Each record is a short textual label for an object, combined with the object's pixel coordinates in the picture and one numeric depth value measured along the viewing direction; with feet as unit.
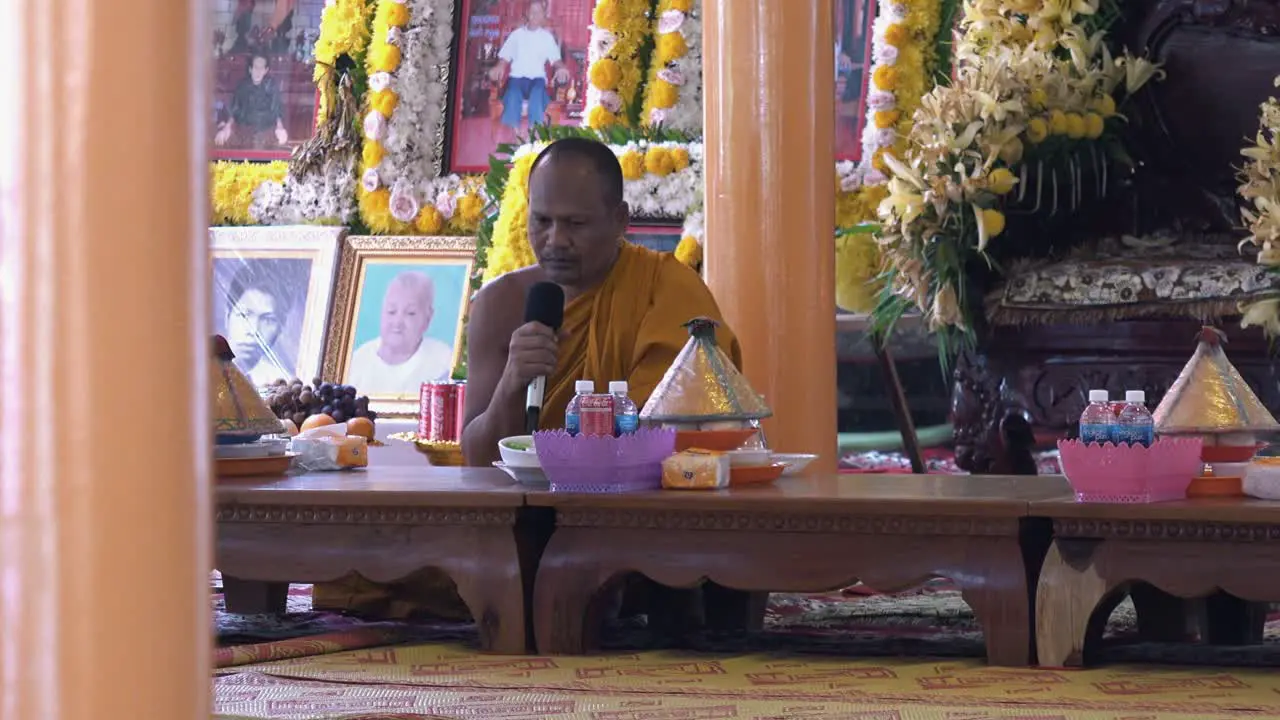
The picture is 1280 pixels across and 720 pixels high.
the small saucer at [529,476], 19.73
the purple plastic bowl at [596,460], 18.69
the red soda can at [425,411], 40.83
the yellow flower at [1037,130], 32.22
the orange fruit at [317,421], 30.01
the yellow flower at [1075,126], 32.80
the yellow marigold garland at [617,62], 49.27
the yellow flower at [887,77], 46.43
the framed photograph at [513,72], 53.03
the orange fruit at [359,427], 29.43
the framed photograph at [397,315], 49.71
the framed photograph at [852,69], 48.02
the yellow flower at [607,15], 49.80
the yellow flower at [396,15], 53.03
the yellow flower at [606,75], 49.27
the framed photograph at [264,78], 54.70
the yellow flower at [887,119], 46.38
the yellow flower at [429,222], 51.96
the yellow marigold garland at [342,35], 53.82
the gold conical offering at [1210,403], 19.02
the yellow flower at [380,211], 52.15
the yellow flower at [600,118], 48.73
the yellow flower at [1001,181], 31.31
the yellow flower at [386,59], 52.93
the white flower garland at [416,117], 52.30
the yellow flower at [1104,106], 33.34
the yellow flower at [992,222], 31.26
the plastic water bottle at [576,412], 19.12
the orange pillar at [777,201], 28.99
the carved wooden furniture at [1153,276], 31.09
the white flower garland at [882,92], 46.21
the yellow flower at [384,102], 52.74
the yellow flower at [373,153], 52.49
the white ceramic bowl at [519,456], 19.62
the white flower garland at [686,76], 48.19
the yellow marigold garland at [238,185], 53.33
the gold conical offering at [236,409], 21.07
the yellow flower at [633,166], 43.22
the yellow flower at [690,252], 40.63
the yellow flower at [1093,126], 32.95
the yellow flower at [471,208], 51.42
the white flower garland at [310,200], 52.89
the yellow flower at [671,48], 48.78
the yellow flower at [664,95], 48.31
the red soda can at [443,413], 40.46
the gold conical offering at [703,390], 20.22
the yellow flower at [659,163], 43.17
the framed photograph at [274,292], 51.66
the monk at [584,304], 23.87
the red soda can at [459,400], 39.95
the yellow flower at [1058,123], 32.53
